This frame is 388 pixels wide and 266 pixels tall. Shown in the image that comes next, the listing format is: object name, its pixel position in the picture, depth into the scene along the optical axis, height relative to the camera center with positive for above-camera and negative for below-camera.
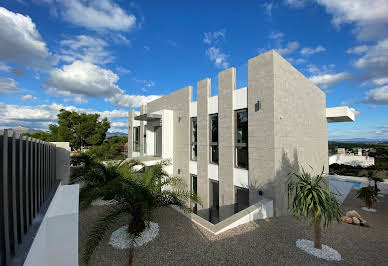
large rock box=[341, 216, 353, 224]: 7.82 -3.71
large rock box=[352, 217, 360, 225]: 7.74 -3.71
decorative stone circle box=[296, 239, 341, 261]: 4.62 -3.12
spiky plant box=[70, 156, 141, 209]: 6.47 -1.77
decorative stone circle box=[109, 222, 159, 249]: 5.08 -3.02
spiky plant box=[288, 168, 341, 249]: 4.59 -1.79
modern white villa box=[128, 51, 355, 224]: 7.67 +0.08
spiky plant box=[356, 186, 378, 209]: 10.56 -3.56
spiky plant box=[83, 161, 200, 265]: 4.33 -2.00
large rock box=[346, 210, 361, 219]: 8.26 -3.68
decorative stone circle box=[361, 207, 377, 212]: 10.77 -4.50
